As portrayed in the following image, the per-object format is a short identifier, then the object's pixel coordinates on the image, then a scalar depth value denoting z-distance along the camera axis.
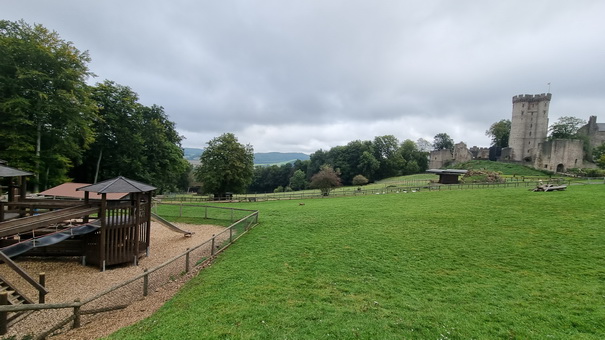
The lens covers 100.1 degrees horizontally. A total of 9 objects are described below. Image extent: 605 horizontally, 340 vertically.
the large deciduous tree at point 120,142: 28.11
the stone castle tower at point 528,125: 57.80
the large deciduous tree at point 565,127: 59.44
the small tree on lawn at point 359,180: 59.06
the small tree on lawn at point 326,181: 34.16
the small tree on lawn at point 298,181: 82.38
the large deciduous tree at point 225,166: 33.78
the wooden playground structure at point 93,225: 9.04
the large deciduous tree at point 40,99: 18.16
